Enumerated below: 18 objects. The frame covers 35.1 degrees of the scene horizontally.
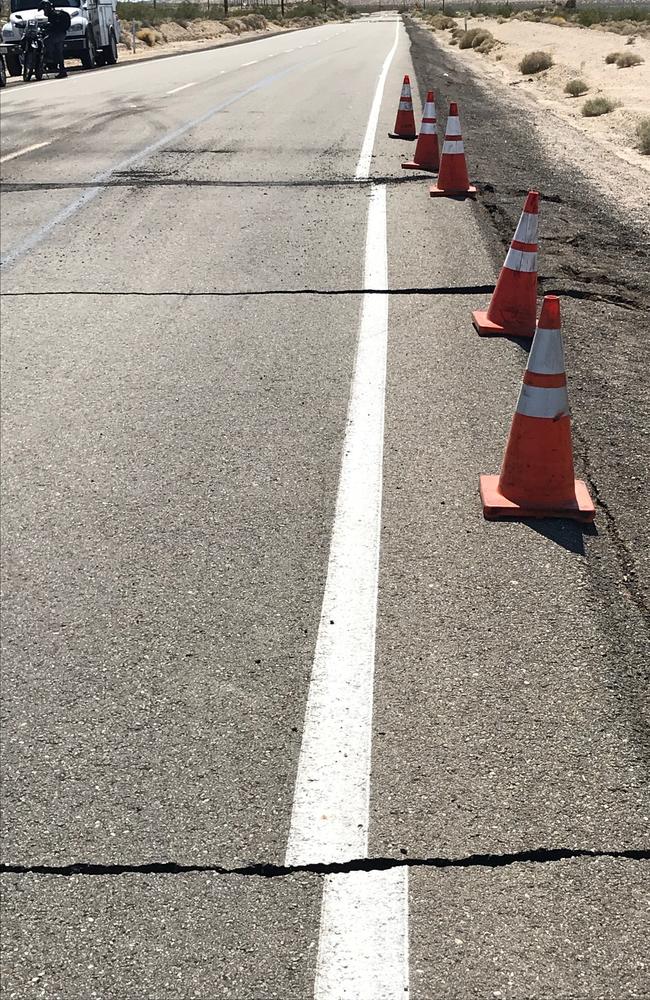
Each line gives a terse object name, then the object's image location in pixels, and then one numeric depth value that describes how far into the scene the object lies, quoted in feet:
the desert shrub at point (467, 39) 139.13
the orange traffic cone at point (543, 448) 13.28
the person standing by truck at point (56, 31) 84.79
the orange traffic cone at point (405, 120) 44.24
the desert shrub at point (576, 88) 71.00
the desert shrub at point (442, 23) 214.53
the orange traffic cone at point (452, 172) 32.35
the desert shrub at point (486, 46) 129.18
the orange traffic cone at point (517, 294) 19.35
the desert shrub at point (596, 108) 57.88
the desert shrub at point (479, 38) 137.11
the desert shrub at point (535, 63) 92.02
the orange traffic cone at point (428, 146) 36.01
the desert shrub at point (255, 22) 228.18
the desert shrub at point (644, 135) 43.61
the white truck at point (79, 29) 85.15
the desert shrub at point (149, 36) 148.97
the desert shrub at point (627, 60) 90.32
